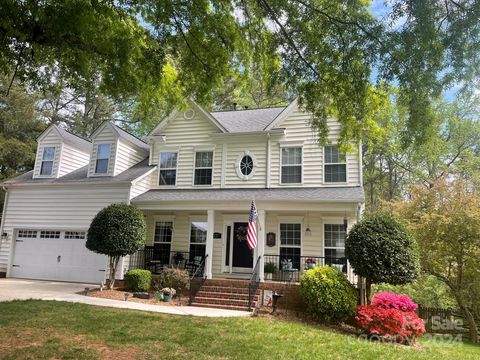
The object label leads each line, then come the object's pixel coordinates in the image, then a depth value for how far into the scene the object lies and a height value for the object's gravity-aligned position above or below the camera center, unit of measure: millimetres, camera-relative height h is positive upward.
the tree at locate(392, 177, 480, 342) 13352 +831
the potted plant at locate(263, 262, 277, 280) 13365 -434
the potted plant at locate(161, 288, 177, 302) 11758 -1288
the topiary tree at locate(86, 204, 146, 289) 12438 +610
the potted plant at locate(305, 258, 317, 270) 13148 -144
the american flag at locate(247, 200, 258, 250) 11453 +893
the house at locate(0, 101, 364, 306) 13641 +2265
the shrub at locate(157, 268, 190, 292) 12750 -895
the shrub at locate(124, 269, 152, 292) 12734 -979
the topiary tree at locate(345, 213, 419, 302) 9734 +298
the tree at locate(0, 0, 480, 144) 4949 +3466
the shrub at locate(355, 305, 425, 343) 8602 -1418
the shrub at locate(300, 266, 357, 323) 9695 -896
